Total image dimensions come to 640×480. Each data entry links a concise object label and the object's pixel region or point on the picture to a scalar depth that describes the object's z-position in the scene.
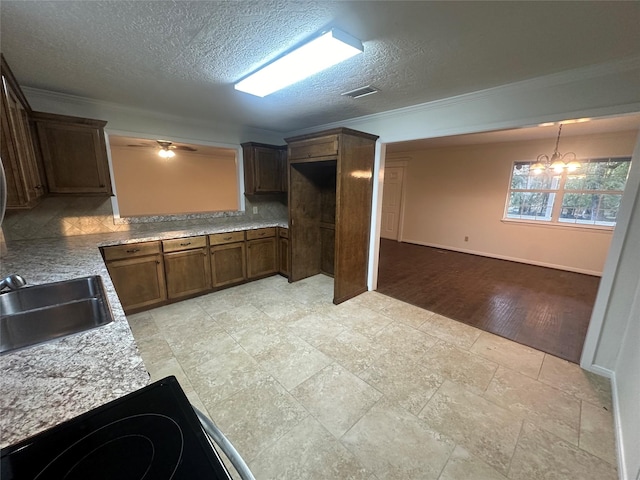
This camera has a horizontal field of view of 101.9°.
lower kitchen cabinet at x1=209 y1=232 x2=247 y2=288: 3.55
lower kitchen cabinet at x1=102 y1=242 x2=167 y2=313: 2.80
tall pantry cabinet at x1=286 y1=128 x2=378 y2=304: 3.09
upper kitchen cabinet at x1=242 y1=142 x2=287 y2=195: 4.09
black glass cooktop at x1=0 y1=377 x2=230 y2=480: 0.61
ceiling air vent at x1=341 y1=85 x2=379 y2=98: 2.49
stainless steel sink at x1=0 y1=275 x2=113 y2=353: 1.43
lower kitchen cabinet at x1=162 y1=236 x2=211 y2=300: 3.18
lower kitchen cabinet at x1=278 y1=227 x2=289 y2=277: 4.10
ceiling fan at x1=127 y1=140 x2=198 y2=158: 5.76
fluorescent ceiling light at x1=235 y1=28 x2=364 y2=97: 1.66
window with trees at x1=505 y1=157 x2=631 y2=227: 4.40
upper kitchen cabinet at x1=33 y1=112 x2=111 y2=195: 2.53
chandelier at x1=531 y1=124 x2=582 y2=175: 4.16
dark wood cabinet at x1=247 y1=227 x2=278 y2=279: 3.91
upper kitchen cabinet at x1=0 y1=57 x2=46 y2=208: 1.72
